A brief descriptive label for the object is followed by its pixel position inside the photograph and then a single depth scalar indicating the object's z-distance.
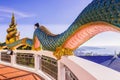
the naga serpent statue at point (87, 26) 1.33
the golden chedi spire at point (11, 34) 6.58
